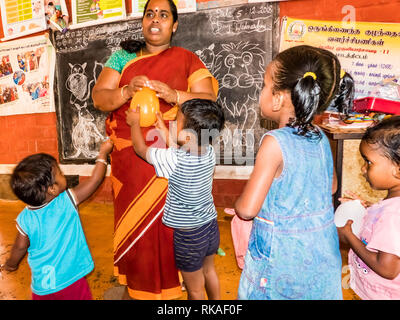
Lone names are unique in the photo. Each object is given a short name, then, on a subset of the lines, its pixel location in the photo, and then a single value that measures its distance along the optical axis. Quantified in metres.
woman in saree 1.65
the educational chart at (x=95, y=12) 3.61
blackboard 3.15
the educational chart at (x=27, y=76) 4.16
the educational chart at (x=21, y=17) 4.05
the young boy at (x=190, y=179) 1.34
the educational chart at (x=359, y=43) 2.80
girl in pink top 1.05
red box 2.27
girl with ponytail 0.96
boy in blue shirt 1.21
